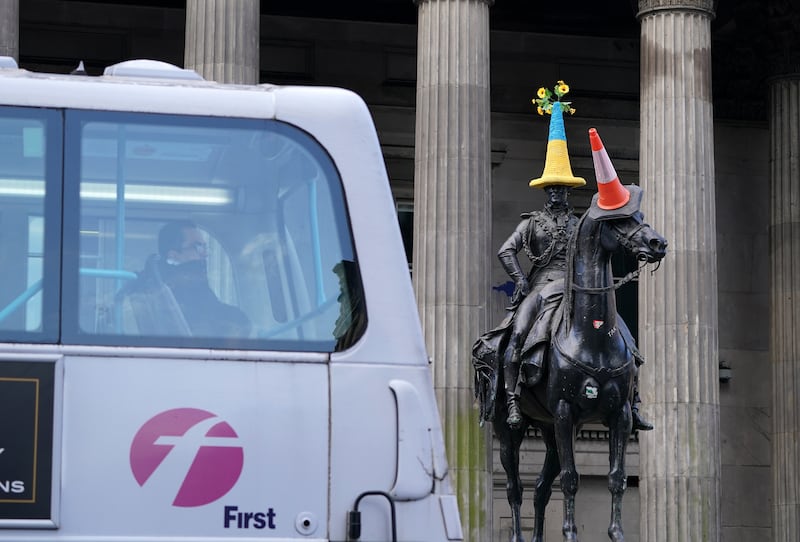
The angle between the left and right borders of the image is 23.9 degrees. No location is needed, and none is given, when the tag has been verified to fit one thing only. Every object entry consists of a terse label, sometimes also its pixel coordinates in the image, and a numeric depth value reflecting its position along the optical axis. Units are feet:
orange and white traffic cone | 60.95
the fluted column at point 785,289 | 117.39
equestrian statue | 62.39
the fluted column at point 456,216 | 95.45
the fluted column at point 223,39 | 96.94
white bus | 30.73
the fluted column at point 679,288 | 96.27
